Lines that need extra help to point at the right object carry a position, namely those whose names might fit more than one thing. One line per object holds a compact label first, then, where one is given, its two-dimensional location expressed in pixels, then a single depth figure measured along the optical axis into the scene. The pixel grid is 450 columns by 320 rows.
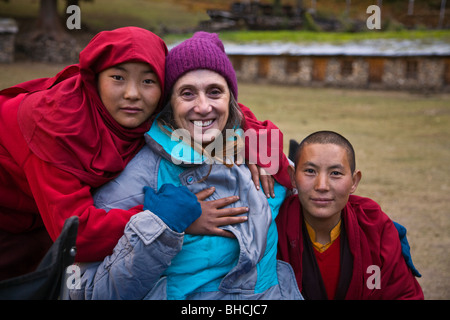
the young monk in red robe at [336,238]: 2.31
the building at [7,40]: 19.98
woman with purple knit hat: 1.83
